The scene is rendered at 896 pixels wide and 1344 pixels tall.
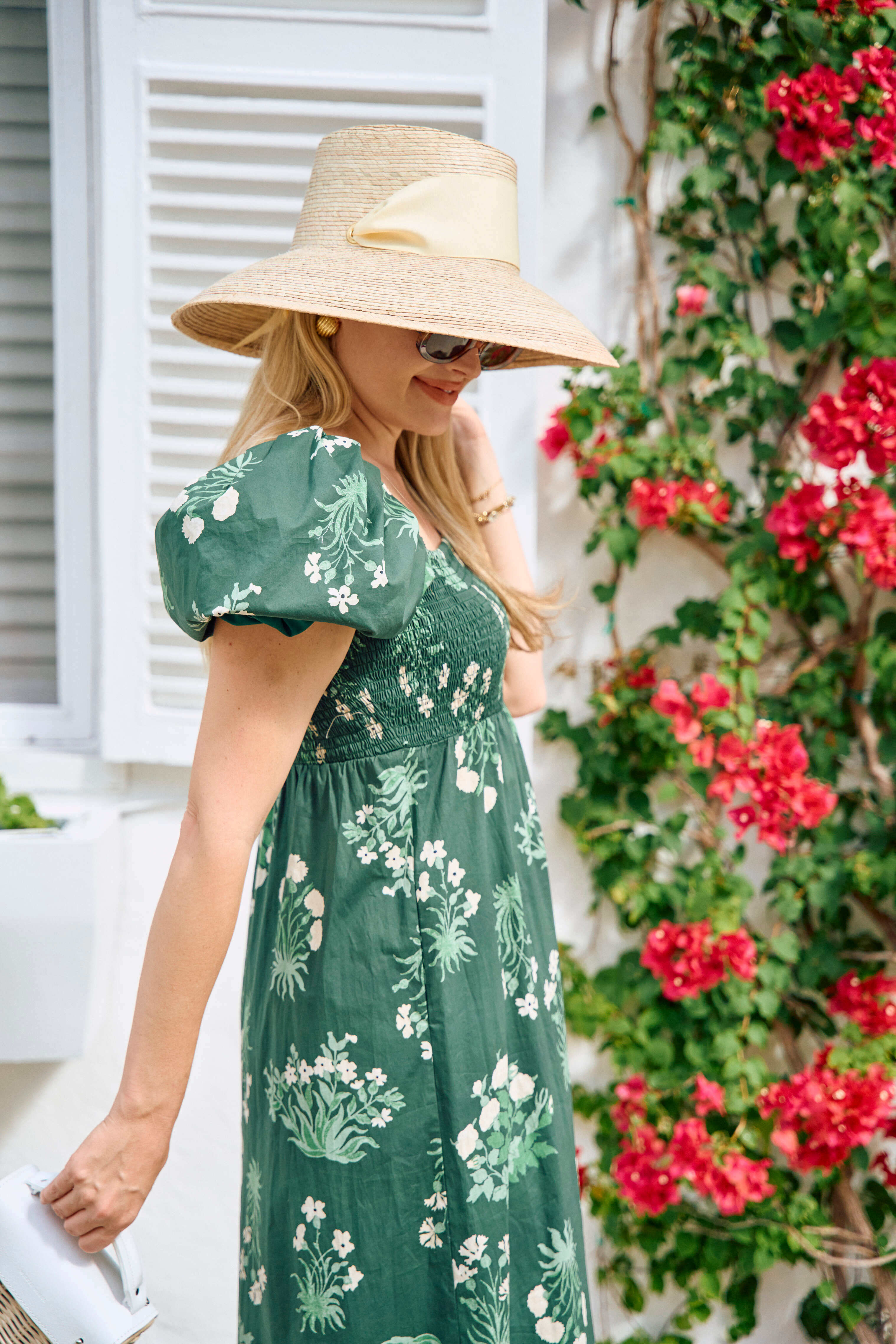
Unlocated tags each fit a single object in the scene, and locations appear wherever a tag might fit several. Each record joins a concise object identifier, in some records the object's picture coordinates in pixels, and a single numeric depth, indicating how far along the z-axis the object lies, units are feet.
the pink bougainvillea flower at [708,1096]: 5.15
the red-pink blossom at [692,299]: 5.01
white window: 5.20
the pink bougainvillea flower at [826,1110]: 5.08
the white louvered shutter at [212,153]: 4.61
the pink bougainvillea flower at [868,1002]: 5.20
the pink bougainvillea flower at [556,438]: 5.11
